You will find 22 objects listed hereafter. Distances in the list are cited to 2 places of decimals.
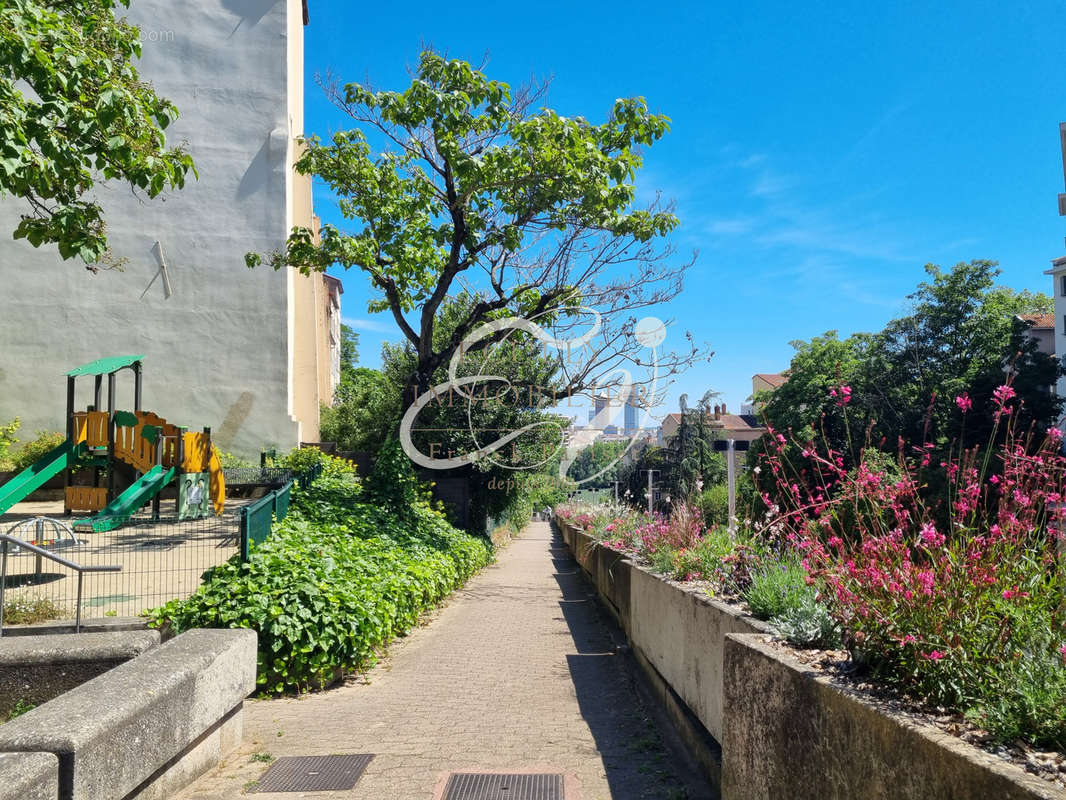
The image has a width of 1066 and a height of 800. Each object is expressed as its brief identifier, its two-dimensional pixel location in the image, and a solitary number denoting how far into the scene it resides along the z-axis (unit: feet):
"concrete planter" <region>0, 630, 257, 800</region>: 9.57
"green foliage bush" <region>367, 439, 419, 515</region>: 43.96
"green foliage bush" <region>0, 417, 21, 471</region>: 66.11
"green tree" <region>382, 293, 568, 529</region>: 63.10
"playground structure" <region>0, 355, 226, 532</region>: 46.78
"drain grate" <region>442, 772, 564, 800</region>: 13.50
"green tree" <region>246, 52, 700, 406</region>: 45.09
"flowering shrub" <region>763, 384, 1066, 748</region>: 7.41
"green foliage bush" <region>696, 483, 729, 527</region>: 102.71
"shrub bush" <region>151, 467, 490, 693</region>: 20.24
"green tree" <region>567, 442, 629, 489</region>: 214.28
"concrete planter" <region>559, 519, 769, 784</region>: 13.94
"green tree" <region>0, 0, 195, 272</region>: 19.57
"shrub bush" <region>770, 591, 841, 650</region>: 11.03
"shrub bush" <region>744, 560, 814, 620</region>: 12.75
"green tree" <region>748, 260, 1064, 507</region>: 119.34
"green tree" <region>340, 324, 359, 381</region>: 233.35
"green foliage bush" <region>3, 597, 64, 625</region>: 21.52
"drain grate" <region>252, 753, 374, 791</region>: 13.83
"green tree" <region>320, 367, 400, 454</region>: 75.87
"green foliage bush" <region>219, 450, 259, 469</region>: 70.23
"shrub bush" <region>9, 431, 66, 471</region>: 64.59
